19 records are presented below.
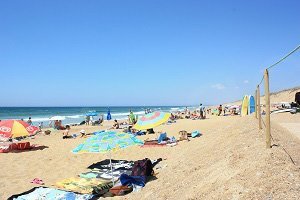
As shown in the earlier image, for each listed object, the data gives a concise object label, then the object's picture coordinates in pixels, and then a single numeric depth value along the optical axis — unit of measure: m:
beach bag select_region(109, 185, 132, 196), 5.79
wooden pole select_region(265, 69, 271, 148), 4.23
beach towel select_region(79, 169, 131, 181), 7.05
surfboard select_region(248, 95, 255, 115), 16.15
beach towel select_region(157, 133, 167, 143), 11.02
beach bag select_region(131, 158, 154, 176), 6.38
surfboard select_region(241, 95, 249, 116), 16.93
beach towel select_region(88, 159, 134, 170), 7.84
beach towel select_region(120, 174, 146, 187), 6.00
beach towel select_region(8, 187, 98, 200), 5.71
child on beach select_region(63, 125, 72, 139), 15.45
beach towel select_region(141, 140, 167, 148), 10.45
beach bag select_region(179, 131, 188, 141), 11.06
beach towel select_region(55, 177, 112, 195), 6.15
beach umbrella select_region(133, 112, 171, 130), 10.10
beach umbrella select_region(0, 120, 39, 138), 10.96
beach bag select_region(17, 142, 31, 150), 11.75
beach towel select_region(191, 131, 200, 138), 11.70
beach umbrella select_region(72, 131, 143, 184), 5.65
